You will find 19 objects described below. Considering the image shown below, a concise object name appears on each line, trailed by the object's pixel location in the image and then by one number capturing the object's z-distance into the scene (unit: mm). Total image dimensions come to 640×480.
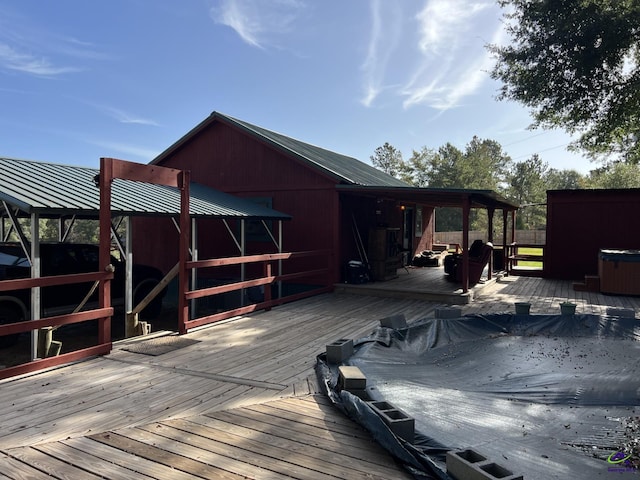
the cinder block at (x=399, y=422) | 2586
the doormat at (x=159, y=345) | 5059
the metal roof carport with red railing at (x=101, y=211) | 4535
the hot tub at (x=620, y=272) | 9430
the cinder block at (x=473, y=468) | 2027
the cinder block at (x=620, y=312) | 6199
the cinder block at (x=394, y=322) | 5590
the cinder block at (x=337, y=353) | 4301
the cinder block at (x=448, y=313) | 5922
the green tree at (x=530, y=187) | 44594
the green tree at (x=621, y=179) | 35281
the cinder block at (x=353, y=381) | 3381
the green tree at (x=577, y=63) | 10500
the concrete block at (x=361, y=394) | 3289
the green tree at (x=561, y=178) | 56000
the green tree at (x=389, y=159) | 45125
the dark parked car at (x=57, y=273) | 6254
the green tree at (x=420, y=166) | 42344
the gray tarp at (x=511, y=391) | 2465
